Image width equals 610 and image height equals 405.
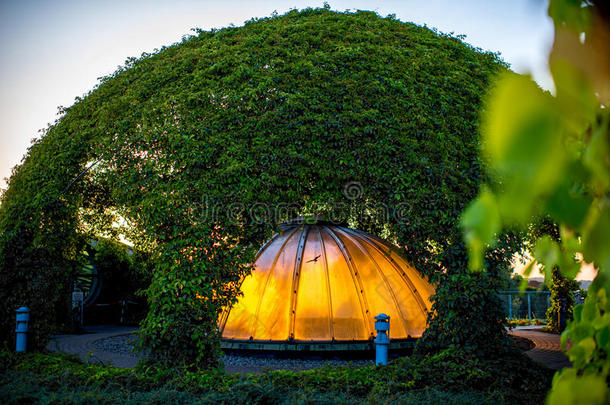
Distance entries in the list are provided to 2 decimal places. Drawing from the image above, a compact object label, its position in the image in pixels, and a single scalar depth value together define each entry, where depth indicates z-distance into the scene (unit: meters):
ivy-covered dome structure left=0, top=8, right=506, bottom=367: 7.03
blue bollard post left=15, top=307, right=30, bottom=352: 7.56
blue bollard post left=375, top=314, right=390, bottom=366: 6.94
